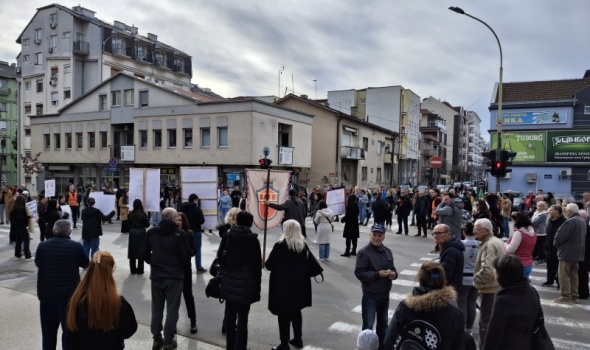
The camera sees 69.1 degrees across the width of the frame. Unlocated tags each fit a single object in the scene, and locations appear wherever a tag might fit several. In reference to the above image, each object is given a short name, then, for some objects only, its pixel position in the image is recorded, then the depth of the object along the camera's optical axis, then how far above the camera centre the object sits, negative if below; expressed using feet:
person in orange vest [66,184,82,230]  58.59 -4.34
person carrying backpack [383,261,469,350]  9.66 -3.32
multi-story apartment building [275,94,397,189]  133.28 +9.18
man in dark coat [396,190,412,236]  56.85 -4.50
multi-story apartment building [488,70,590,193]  102.99 +10.14
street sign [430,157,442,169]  73.02 +2.38
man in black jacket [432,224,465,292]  17.90 -3.25
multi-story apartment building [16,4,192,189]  157.89 +42.90
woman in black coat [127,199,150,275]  31.42 -4.60
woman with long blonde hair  17.58 -4.19
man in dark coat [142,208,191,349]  18.34 -4.38
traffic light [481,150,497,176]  46.29 +1.75
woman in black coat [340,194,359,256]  38.99 -4.35
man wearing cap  17.34 -3.98
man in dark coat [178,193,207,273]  29.58 -3.05
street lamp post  50.62 +17.01
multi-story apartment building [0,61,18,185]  183.83 +20.33
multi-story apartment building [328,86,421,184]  192.13 +29.59
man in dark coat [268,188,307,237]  39.55 -3.33
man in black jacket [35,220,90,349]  15.81 -4.00
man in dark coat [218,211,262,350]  17.01 -4.06
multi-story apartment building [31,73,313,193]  104.94 +10.02
